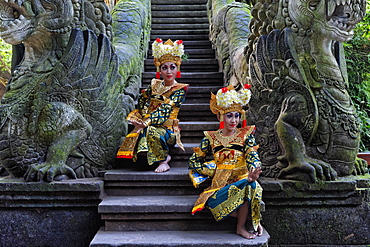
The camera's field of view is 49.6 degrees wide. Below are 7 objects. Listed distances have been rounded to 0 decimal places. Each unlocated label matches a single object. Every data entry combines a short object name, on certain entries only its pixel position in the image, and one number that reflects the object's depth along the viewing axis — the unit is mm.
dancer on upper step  3910
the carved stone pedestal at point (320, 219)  3572
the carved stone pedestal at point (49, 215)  3510
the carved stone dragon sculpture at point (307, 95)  3607
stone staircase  3078
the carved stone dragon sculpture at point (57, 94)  3672
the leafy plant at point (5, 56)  9453
